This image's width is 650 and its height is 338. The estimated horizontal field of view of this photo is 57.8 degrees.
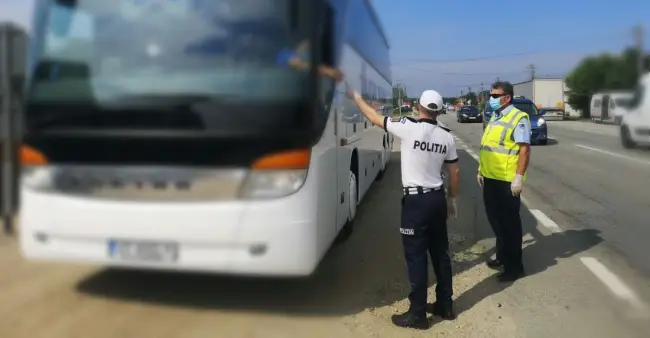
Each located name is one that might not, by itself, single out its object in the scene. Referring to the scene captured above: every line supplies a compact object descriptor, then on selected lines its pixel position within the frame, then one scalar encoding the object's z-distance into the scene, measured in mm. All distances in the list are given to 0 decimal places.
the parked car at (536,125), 20719
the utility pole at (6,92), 4688
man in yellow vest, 5266
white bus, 3953
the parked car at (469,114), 47156
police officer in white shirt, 4191
